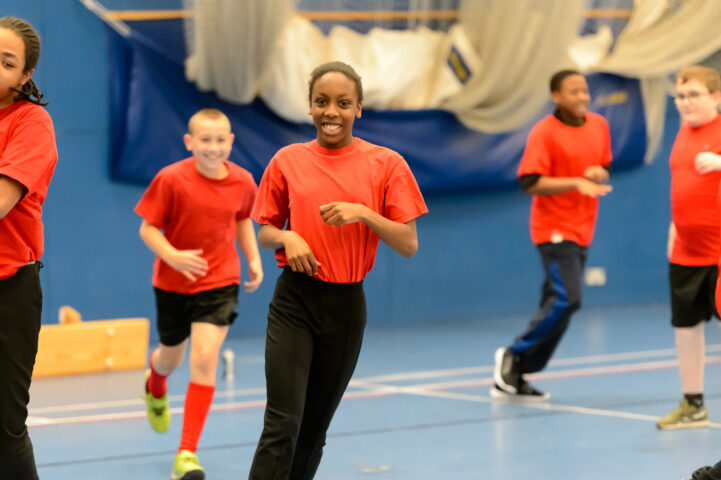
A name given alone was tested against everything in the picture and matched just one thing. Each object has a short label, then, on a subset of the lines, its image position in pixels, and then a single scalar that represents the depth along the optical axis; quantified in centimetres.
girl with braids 633
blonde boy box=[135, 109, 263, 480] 958
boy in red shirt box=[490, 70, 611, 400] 1242
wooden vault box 1446
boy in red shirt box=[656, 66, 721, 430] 1065
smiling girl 694
